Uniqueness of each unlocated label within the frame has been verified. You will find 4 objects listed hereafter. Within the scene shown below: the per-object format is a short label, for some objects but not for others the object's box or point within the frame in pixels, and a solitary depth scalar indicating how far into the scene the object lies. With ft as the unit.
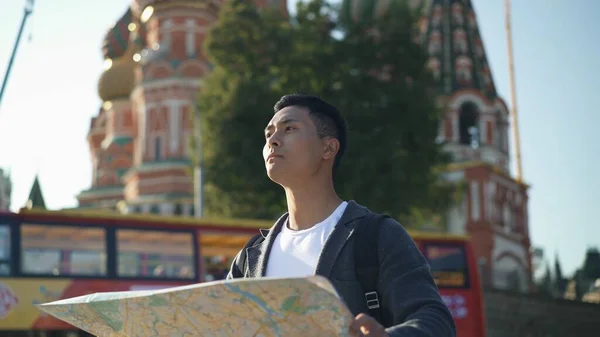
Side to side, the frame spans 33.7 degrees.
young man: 9.18
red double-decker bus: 50.78
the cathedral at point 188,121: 130.93
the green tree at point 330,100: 77.56
